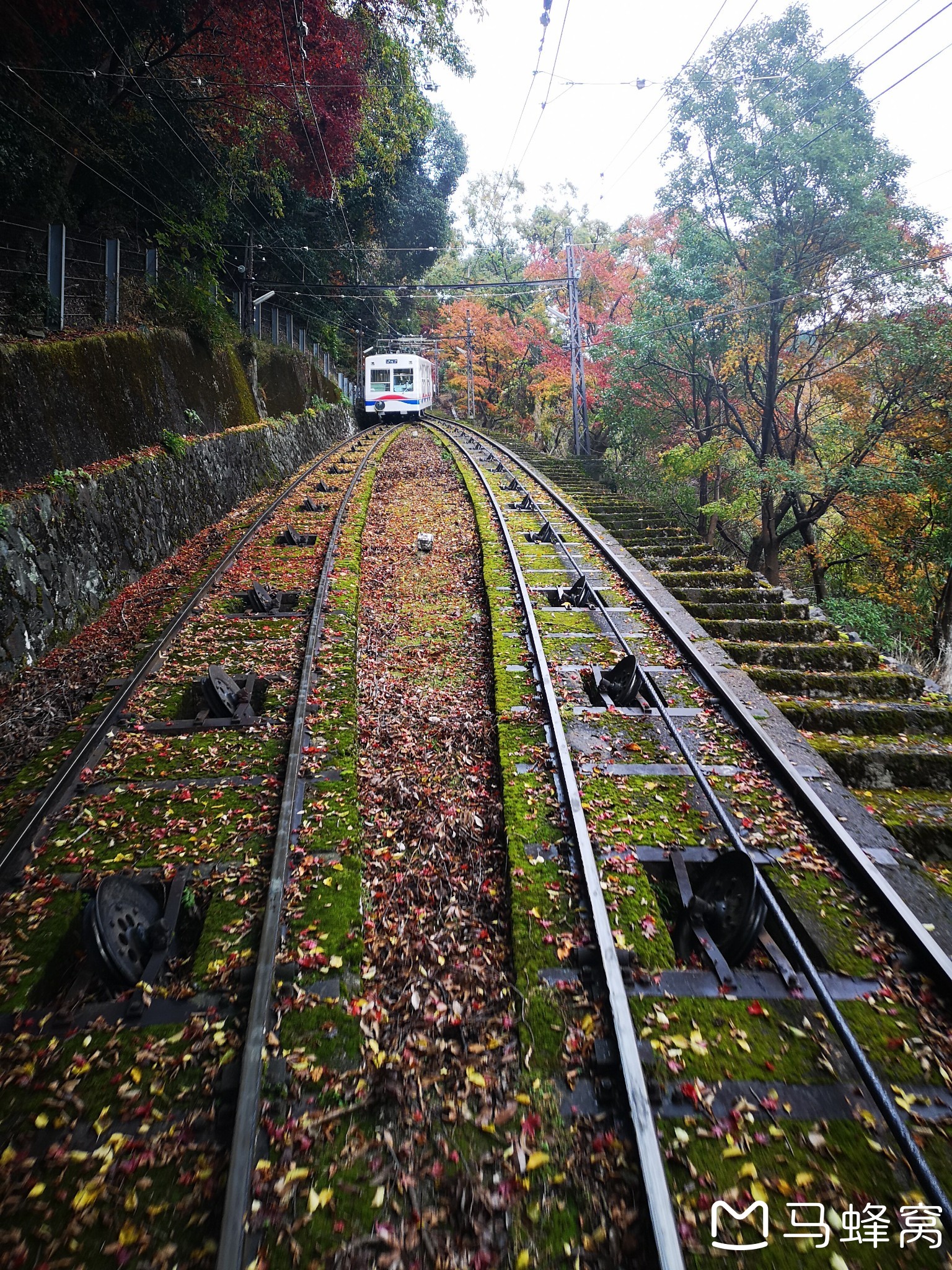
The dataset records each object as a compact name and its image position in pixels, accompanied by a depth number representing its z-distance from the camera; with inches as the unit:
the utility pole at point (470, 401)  1372.8
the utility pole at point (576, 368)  762.8
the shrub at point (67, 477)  292.0
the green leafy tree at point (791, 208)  454.0
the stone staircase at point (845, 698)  183.9
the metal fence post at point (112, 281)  413.7
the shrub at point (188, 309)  474.3
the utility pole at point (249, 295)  659.4
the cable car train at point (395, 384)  985.5
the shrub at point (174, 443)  414.0
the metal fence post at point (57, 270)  338.0
